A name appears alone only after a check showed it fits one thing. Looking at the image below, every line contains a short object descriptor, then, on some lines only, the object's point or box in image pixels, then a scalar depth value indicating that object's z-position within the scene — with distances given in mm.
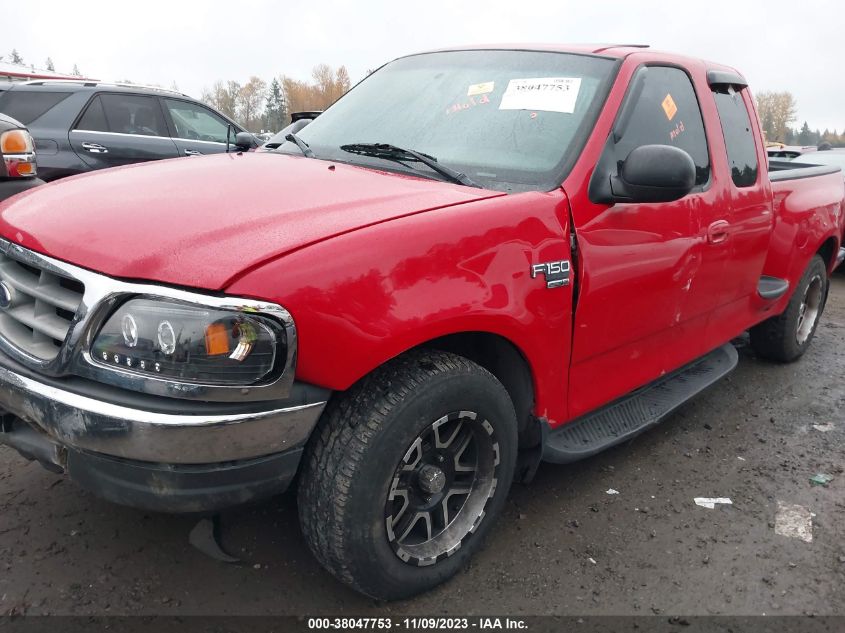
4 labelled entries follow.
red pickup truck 1761
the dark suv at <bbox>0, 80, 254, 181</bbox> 6902
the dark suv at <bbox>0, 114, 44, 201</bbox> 4027
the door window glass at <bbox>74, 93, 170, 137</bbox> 7148
